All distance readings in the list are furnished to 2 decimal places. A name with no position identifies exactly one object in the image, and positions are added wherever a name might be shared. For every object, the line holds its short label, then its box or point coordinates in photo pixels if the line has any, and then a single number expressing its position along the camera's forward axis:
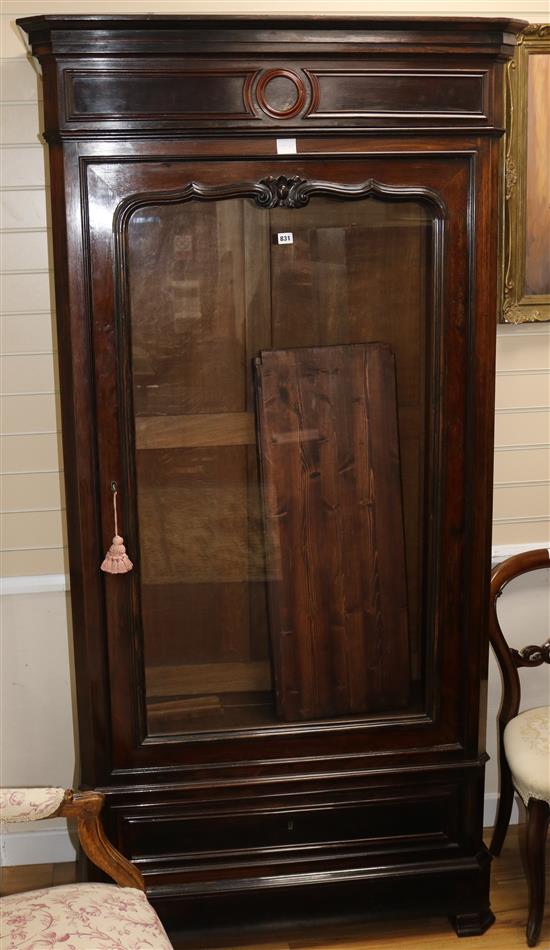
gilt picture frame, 2.28
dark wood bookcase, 1.77
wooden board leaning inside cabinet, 1.93
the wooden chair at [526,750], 2.11
